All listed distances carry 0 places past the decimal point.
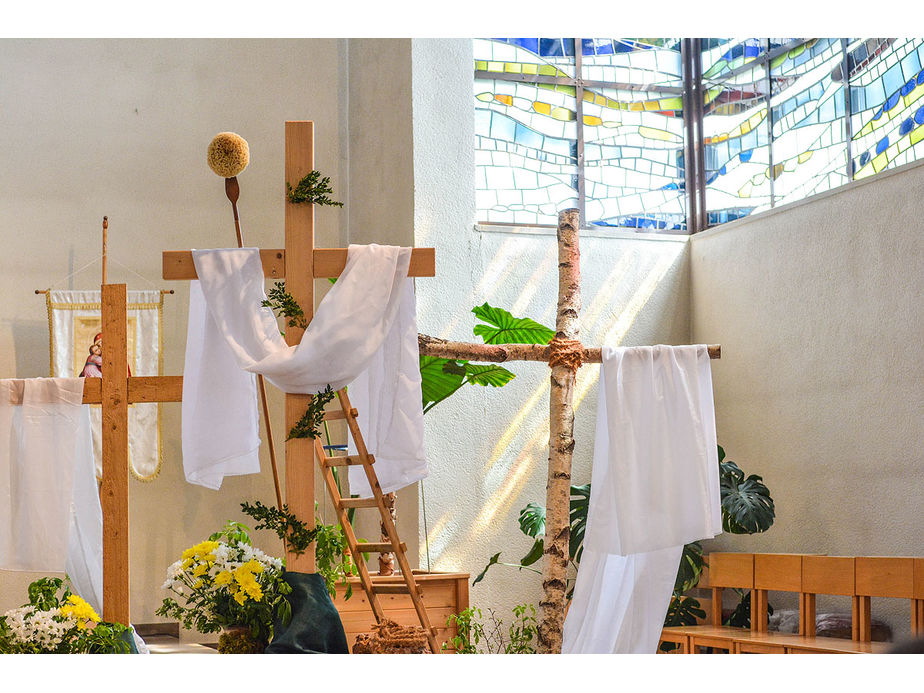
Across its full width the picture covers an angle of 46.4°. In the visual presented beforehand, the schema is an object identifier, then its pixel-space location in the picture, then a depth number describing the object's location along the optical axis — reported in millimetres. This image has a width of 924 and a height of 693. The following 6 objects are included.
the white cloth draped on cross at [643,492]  4496
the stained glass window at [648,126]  6285
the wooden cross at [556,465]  4852
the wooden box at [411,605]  5082
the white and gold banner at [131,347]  6364
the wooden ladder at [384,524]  4379
